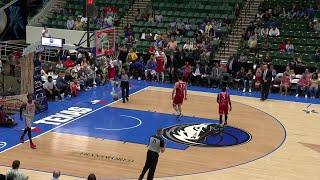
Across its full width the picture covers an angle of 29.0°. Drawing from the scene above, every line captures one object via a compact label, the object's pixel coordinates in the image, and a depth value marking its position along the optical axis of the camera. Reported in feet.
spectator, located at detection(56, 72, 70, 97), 83.76
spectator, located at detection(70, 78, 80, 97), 85.48
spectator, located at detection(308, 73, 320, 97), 89.40
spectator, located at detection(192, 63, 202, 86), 96.94
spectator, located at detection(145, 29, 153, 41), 110.11
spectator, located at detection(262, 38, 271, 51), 101.93
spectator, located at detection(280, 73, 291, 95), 90.79
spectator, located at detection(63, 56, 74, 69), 95.26
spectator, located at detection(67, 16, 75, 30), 117.60
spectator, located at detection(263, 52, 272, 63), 97.35
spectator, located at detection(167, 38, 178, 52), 102.99
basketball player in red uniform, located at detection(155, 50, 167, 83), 97.04
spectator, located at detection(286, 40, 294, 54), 99.86
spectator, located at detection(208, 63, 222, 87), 94.89
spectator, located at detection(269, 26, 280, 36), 105.40
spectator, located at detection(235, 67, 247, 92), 94.27
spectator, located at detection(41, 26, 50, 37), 111.75
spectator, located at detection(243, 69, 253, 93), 93.45
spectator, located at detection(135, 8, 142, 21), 117.70
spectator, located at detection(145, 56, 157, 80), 98.58
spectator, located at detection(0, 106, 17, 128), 68.90
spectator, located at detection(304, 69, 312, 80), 89.10
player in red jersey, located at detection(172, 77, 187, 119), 72.18
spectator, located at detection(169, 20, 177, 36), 109.49
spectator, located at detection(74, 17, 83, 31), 116.78
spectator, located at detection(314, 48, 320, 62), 95.91
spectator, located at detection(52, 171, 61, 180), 39.86
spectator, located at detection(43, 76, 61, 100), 82.12
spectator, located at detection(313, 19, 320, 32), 104.47
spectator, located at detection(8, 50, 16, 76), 89.34
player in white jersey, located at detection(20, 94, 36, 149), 59.77
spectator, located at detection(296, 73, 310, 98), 89.71
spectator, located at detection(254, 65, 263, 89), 91.04
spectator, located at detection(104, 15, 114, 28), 116.78
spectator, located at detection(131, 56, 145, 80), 100.68
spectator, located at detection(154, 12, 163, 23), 115.24
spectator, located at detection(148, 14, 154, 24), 115.25
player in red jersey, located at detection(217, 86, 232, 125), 68.90
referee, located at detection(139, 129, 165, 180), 49.49
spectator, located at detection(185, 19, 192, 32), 110.83
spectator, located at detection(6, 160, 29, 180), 40.88
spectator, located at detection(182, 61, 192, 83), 95.71
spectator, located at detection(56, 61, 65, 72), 93.91
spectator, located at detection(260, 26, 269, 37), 105.40
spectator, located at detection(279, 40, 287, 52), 100.63
